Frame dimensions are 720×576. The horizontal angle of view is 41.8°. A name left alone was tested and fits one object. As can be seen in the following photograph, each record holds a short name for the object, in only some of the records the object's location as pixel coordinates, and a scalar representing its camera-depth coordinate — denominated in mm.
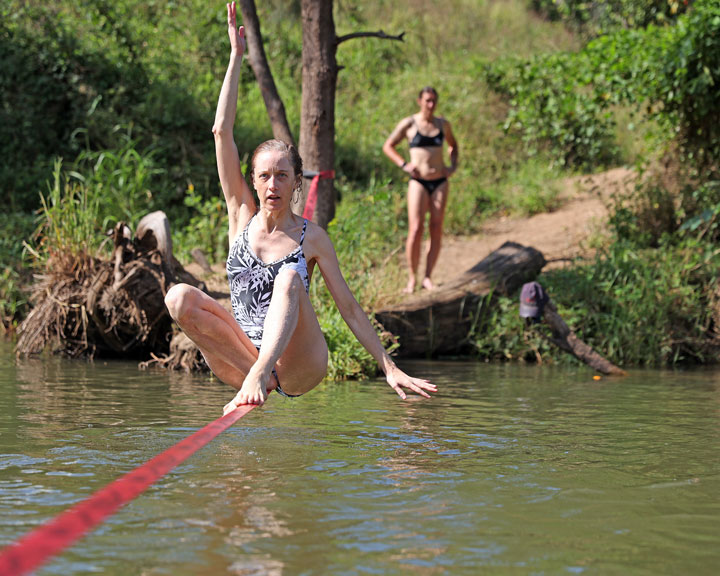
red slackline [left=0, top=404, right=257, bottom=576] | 2066
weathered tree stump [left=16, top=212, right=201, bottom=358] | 8188
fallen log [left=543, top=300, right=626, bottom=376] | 8531
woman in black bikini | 9867
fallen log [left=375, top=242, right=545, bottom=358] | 9008
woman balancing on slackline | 4570
